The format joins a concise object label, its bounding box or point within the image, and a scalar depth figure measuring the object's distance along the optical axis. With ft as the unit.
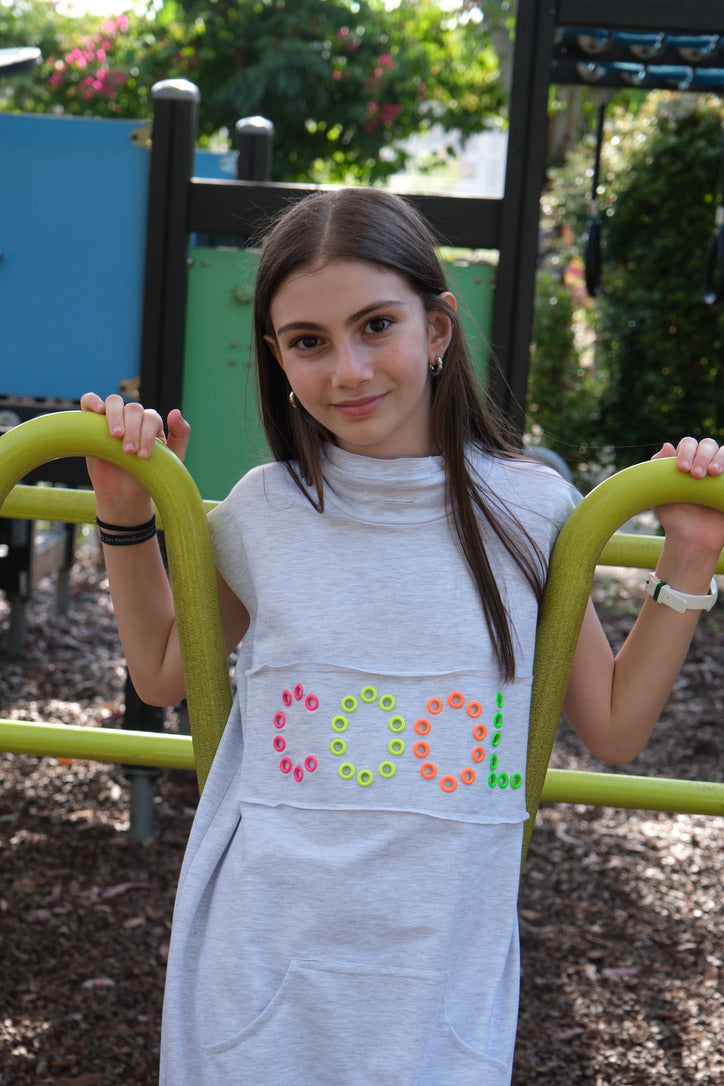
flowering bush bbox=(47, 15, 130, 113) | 34.88
